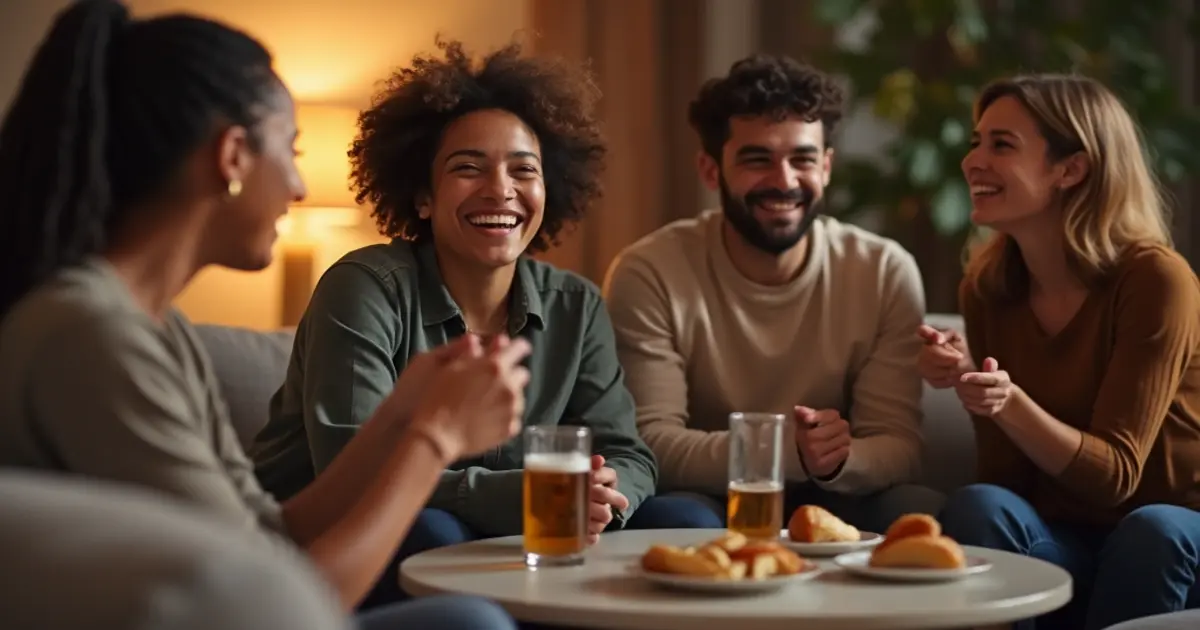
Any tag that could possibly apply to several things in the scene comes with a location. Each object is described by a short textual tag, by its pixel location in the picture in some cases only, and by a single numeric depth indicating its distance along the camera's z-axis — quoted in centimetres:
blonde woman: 324
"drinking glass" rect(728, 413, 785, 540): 279
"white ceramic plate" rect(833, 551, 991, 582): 264
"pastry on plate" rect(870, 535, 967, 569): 265
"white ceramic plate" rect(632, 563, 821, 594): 254
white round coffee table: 247
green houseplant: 447
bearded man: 362
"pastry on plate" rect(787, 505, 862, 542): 282
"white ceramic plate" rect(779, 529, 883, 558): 280
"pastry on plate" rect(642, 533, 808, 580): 256
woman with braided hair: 218
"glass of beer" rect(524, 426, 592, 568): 267
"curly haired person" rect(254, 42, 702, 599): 320
